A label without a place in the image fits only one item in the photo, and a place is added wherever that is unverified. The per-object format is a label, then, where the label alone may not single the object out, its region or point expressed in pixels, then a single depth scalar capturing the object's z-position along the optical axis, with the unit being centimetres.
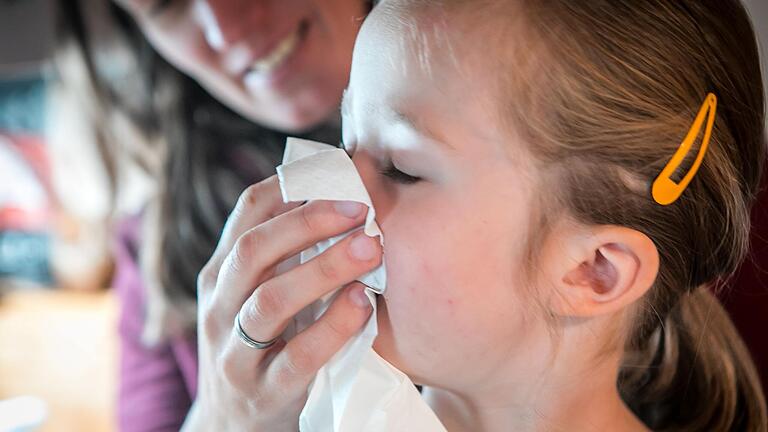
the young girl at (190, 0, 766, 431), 76
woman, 129
